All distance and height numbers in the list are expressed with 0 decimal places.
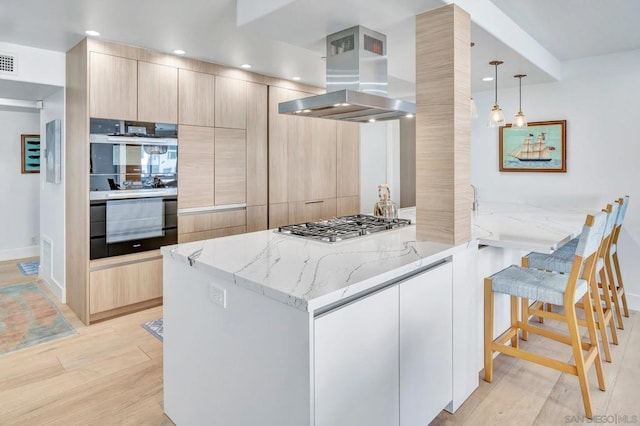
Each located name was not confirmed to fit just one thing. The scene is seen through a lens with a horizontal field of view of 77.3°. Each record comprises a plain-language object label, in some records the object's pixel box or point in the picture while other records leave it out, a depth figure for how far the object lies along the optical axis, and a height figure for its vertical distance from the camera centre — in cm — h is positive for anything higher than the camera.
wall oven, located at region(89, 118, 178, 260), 336 +16
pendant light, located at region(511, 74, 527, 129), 364 +77
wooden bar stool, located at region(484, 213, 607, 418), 210 -50
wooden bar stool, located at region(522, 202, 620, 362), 267 -45
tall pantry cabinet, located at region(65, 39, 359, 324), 338 +56
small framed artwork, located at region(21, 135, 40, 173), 575 +74
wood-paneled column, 216 +44
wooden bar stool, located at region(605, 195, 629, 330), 314 -53
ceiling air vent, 338 +120
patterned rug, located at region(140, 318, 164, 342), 322 -102
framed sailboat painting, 422 +63
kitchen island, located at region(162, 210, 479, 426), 137 -51
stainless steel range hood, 249 +84
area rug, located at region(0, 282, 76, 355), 312 -101
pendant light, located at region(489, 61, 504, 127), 344 +76
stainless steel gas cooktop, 233 -15
